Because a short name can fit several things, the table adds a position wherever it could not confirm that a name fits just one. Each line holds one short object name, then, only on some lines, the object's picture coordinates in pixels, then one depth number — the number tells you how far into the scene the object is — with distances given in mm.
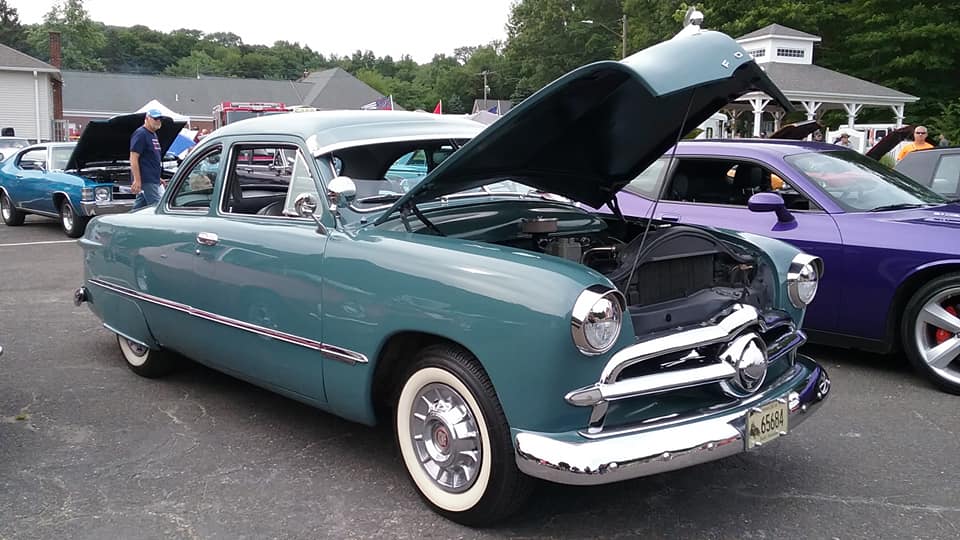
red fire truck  28000
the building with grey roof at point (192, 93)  66375
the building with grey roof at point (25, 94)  41406
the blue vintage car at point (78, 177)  11773
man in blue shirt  9906
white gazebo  26653
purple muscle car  4961
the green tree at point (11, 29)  92750
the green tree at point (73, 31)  94500
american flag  26186
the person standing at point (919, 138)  11398
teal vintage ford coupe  2885
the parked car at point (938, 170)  7582
